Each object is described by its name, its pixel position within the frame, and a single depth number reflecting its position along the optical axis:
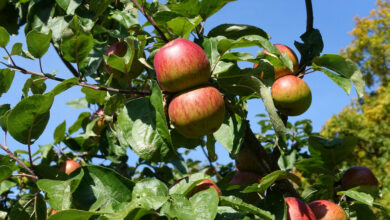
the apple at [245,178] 1.54
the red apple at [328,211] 1.25
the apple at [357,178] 1.55
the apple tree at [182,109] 0.98
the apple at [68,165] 1.92
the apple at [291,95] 1.20
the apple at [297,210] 1.14
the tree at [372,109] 9.62
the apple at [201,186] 1.12
